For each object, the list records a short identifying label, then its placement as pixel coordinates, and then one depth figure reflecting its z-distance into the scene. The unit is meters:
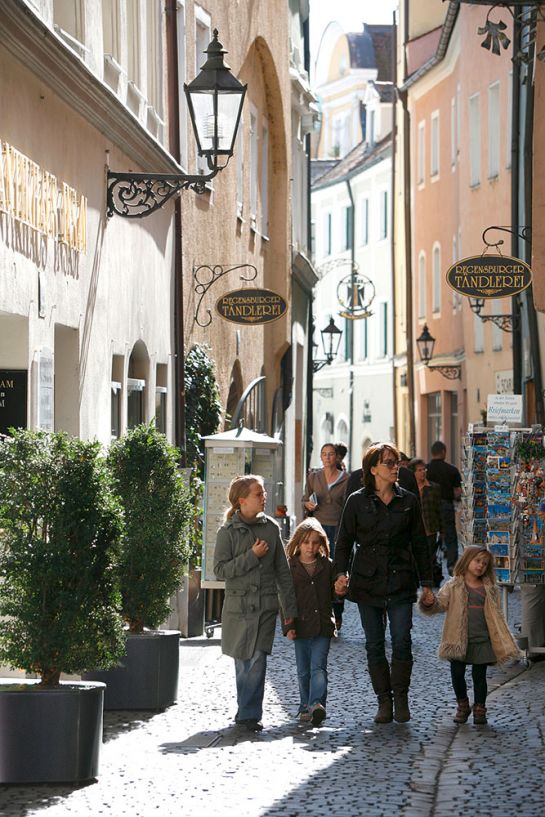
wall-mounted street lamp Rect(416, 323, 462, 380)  40.06
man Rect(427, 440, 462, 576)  23.50
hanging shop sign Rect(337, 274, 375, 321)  41.05
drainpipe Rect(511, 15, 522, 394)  28.44
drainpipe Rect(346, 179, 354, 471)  58.09
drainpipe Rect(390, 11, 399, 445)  49.79
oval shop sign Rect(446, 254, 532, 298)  19.81
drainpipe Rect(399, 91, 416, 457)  44.06
